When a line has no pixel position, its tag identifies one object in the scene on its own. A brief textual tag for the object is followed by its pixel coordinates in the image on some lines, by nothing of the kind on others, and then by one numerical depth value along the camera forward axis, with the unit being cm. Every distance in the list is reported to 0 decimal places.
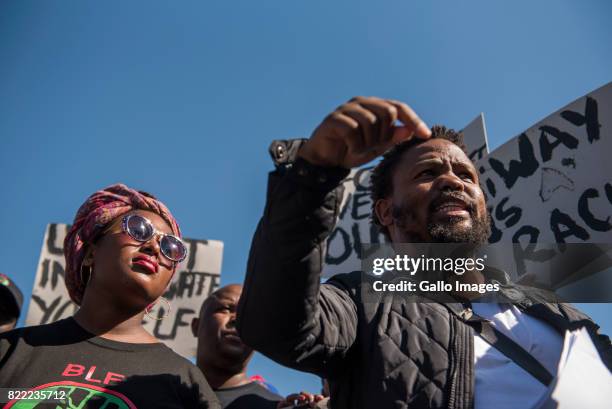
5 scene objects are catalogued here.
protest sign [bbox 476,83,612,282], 332
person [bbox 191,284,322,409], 338
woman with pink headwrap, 197
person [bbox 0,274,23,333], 380
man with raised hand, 134
